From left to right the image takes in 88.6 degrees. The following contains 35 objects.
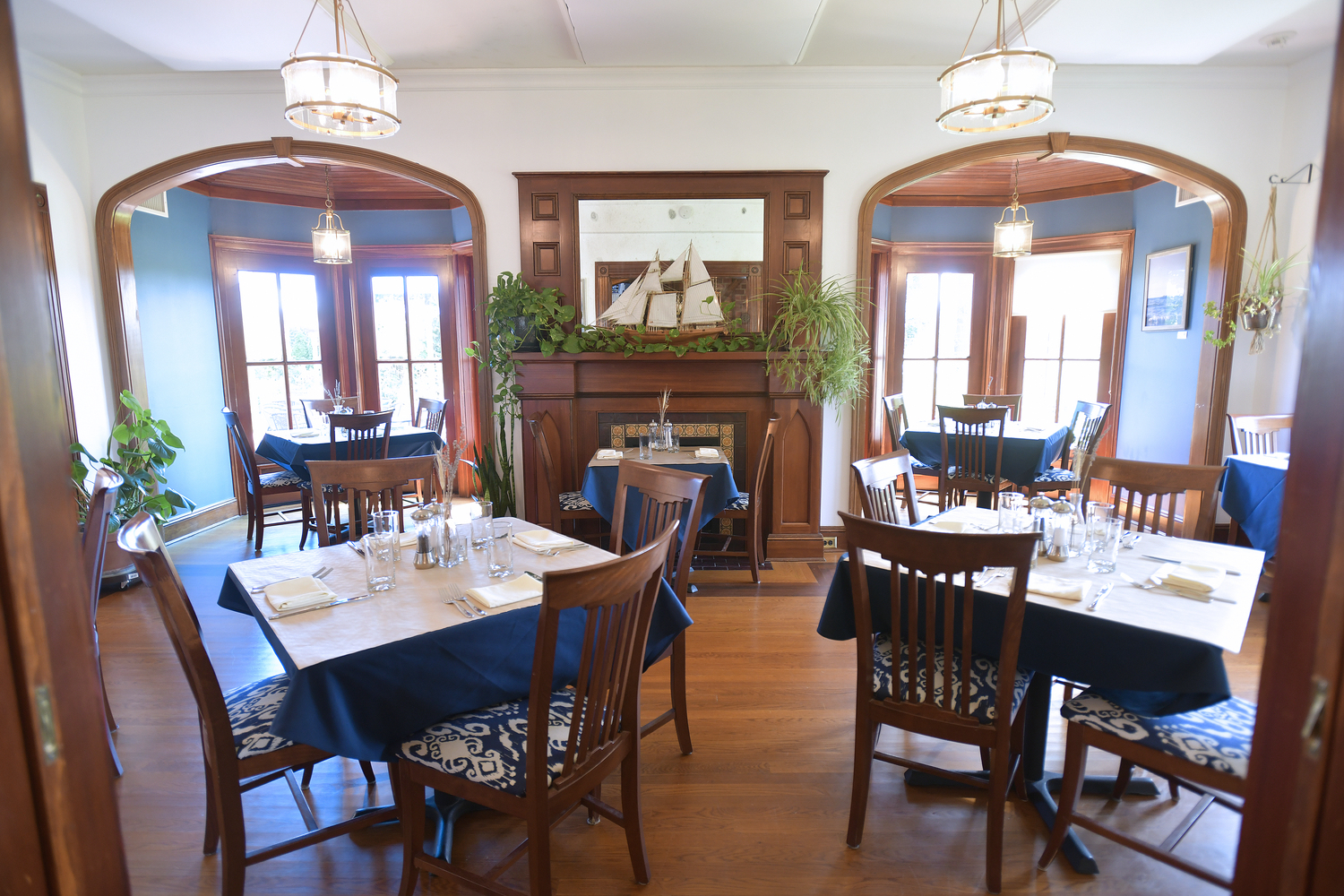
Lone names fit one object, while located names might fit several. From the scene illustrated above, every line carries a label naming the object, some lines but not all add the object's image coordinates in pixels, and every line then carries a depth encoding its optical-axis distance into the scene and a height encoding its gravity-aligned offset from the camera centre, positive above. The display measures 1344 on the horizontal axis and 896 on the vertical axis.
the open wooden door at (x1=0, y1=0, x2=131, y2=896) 0.50 -0.19
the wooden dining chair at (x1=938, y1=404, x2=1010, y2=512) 4.72 -0.66
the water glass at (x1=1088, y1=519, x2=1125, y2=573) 2.13 -0.59
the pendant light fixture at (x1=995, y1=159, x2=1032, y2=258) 5.46 +0.95
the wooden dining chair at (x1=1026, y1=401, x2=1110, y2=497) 4.91 -0.59
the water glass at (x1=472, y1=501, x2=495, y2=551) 2.24 -0.55
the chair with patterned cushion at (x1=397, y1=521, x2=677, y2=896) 1.51 -0.92
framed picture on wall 5.44 +0.55
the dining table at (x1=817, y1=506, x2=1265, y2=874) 1.67 -0.72
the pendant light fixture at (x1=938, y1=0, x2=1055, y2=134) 2.49 +1.00
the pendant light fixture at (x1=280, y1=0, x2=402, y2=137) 2.54 +1.01
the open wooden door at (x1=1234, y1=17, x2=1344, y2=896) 0.52 -0.22
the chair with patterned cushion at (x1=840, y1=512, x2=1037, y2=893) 1.71 -0.89
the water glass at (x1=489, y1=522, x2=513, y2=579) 2.11 -0.60
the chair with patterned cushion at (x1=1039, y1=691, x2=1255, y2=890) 1.63 -0.95
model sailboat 4.52 +0.38
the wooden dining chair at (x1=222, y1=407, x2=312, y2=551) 4.75 -0.90
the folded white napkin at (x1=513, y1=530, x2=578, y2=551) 2.36 -0.63
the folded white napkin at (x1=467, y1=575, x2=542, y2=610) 1.86 -0.65
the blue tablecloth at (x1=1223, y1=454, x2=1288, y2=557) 3.67 -0.75
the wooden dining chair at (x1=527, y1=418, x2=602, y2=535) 4.14 -0.89
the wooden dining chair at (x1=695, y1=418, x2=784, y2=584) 4.05 -0.92
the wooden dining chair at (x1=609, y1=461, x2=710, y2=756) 2.38 -0.55
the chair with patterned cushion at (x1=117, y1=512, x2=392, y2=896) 1.60 -0.95
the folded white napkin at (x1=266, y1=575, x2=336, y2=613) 1.85 -0.65
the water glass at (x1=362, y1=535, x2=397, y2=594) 1.99 -0.59
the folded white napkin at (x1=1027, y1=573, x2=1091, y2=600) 1.89 -0.64
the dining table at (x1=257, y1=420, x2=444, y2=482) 4.85 -0.64
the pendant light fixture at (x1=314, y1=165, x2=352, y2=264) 5.36 +0.87
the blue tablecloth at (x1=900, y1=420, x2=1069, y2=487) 4.83 -0.65
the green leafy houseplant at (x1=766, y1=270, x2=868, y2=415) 4.37 +0.11
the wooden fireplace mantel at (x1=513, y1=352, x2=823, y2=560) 4.56 -0.32
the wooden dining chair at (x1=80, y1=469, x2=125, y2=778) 2.14 -0.52
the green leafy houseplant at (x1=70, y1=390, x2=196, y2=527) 3.98 -0.60
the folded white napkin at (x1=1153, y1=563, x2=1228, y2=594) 1.93 -0.63
